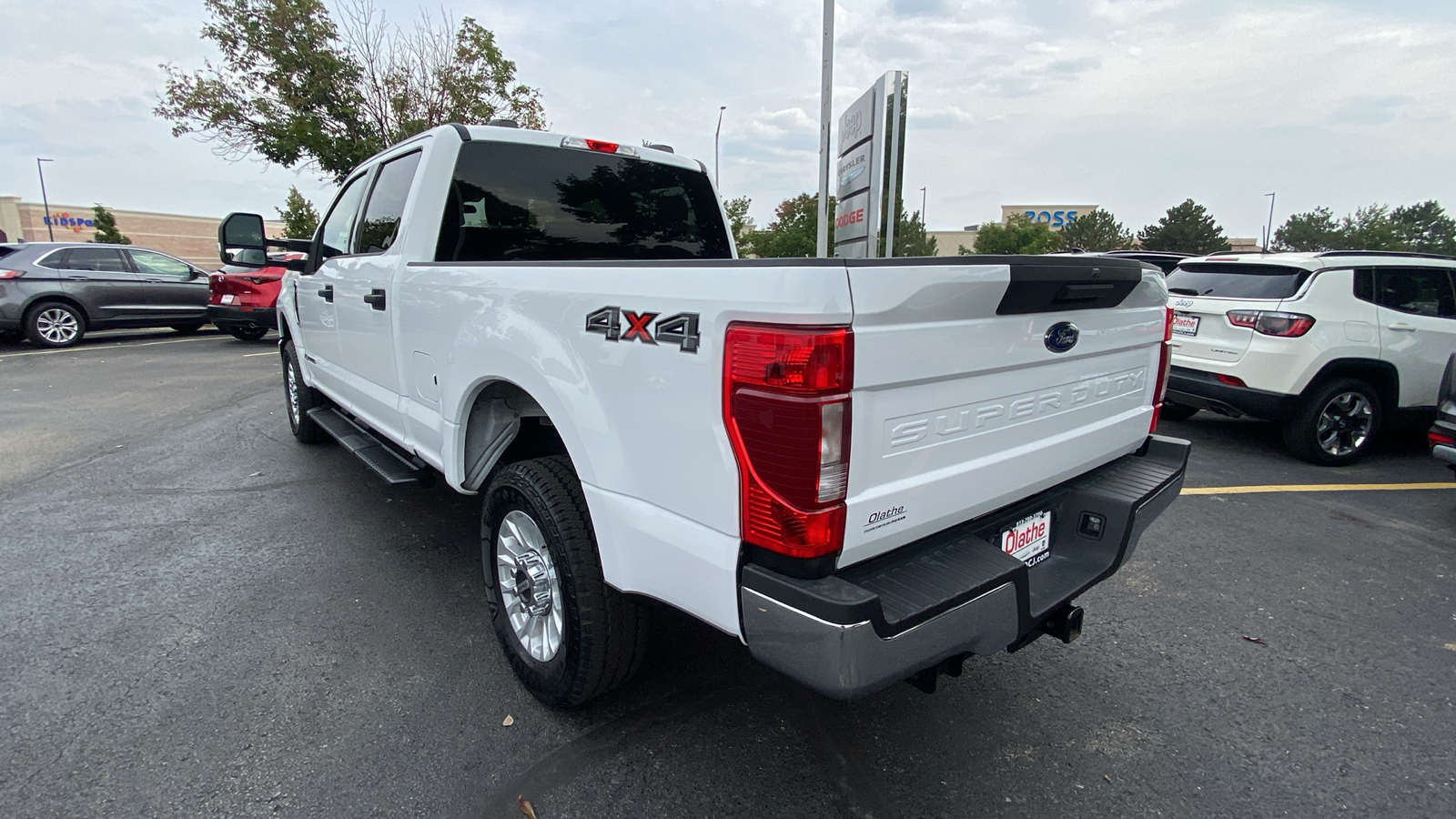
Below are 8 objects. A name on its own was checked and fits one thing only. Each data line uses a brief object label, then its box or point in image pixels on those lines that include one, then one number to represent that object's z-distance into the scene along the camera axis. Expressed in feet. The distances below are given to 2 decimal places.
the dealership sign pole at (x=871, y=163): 21.45
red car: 38.99
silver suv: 37.76
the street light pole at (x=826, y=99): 24.58
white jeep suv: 18.11
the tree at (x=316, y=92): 51.39
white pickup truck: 5.41
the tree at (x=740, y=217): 121.49
